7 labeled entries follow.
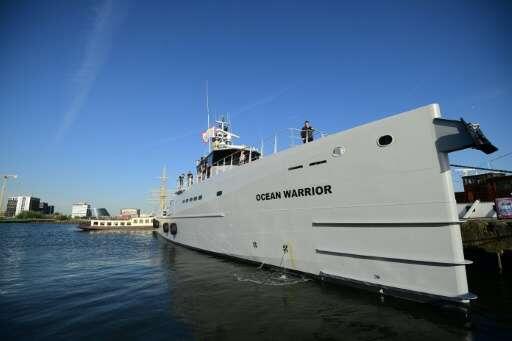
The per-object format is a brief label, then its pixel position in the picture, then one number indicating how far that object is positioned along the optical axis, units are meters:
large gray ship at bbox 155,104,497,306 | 6.38
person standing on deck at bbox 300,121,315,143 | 9.81
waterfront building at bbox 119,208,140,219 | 128.21
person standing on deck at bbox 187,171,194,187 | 20.08
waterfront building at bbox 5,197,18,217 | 174.00
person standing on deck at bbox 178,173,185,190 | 22.62
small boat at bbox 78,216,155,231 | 56.38
